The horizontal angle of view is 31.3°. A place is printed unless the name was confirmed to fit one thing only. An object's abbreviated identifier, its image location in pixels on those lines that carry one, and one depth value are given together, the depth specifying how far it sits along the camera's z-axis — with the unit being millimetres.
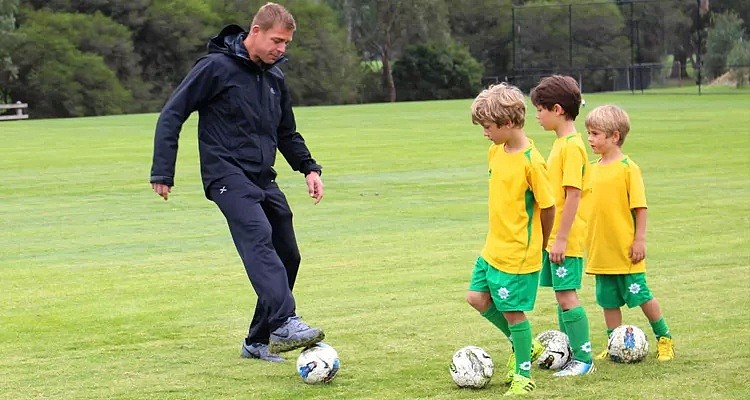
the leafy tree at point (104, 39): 69812
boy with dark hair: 6914
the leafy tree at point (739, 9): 66250
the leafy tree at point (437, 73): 80375
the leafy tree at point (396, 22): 87875
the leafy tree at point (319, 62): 78625
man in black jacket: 6934
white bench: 59016
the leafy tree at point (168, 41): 73938
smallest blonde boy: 7246
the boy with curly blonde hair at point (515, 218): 6457
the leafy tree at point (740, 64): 59781
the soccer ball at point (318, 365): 6742
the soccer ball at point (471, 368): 6598
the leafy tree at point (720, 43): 61812
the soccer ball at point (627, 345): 7141
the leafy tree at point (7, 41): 64312
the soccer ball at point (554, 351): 7078
